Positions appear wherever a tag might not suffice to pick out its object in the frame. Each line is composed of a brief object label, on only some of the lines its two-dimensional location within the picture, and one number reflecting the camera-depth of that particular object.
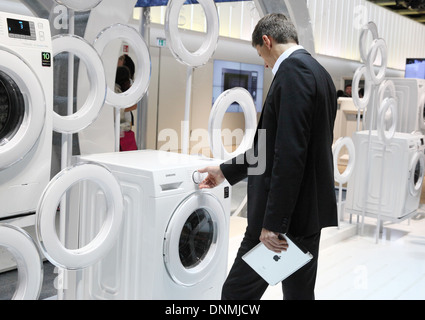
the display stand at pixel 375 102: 4.50
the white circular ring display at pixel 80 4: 2.25
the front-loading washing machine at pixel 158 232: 2.40
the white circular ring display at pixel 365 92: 4.48
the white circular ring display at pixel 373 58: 4.46
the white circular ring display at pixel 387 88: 4.85
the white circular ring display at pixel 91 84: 2.23
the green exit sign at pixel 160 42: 5.28
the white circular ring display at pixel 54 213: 2.07
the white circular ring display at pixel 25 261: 1.98
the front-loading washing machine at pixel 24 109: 1.98
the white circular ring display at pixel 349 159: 4.52
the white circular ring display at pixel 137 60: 2.57
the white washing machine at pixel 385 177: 4.90
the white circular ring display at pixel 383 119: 4.61
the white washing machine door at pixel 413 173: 4.98
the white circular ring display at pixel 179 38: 2.72
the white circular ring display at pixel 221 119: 3.06
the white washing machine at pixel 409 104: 5.61
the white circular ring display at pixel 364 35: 4.48
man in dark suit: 1.91
